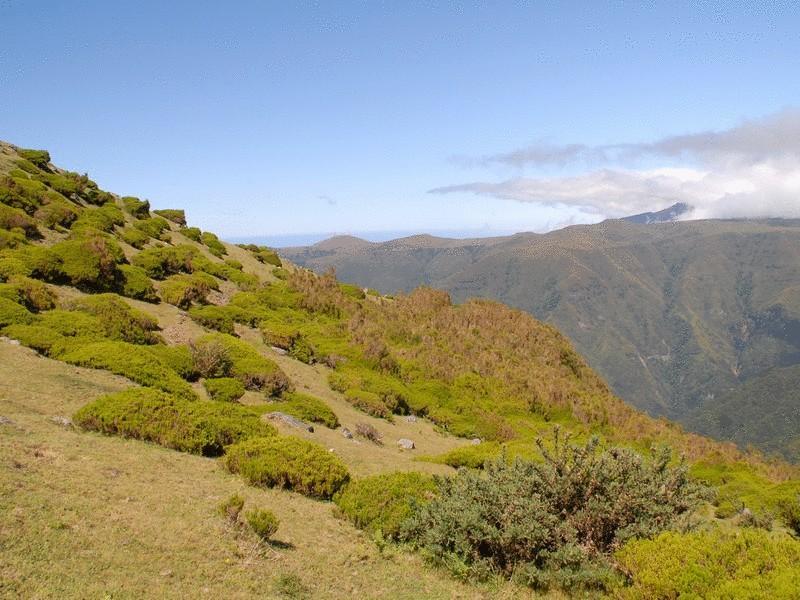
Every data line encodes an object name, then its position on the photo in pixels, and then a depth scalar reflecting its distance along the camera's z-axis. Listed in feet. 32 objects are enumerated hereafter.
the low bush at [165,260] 93.90
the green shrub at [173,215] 159.53
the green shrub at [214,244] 135.47
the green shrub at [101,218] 98.37
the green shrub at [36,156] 130.24
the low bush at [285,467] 34.99
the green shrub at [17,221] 80.79
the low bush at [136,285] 79.97
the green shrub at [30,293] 57.72
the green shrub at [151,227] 122.31
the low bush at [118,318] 60.49
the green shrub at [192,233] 141.69
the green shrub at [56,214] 91.76
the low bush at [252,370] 62.54
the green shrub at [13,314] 52.77
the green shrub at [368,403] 73.00
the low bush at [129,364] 49.96
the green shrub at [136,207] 135.74
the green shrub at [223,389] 55.42
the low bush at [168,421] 36.60
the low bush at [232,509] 26.48
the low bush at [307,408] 56.08
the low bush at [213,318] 80.76
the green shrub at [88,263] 73.97
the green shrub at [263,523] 25.94
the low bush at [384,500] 31.99
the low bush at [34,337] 50.88
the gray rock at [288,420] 51.82
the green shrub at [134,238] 106.32
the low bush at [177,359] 57.62
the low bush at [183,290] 85.20
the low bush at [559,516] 26.45
